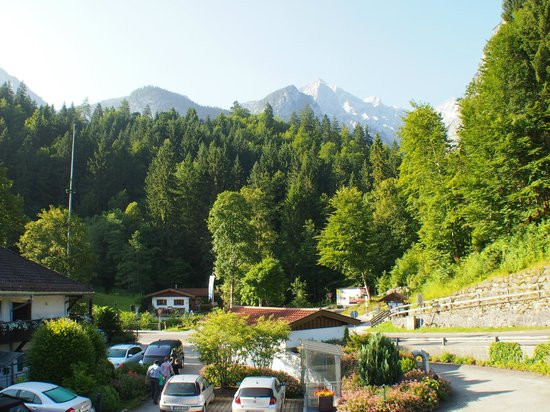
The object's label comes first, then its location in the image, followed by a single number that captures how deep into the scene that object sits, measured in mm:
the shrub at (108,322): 35344
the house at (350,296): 61753
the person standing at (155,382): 19109
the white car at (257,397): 15625
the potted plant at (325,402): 16531
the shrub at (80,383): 16891
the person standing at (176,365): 24016
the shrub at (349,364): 19928
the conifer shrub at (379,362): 17016
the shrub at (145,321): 52938
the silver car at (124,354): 24938
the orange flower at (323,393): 16578
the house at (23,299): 20781
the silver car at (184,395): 16188
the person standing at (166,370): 19812
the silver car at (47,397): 14242
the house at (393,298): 54219
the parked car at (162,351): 25516
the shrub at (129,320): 49812
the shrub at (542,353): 18908
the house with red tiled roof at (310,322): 24203
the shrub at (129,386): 19188
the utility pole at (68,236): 41919
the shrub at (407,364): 18750
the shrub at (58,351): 17516
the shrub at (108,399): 16906
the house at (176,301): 66625
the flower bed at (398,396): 14914
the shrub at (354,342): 23231
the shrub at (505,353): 20641
